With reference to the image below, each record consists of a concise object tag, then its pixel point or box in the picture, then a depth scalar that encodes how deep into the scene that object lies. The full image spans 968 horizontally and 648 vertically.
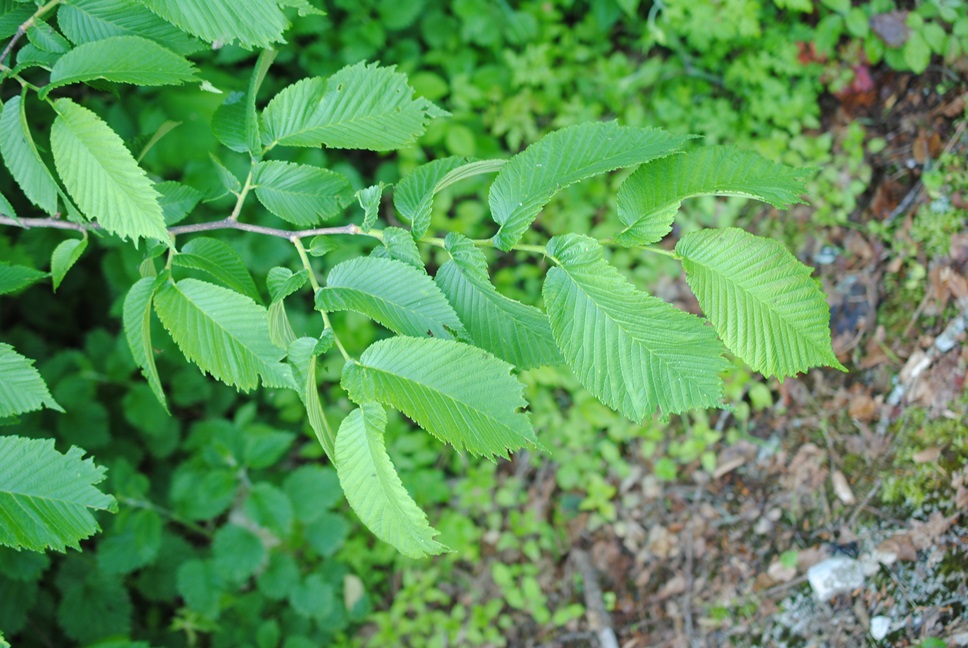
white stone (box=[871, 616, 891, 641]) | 0.81
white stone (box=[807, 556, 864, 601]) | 0.84
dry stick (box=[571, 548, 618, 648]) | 1.01
